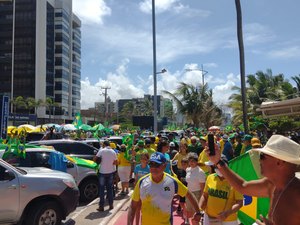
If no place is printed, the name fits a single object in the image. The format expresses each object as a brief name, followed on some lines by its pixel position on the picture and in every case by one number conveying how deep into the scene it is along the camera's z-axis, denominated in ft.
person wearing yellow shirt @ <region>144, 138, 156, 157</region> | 23.92
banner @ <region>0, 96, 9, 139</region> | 26.35
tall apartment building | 205.72
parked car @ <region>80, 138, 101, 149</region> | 32.36
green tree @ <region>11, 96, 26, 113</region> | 183.10
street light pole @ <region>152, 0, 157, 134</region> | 48.62
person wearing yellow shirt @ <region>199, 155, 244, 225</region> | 10.45
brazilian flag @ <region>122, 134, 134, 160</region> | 25.46
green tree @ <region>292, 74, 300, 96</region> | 63.44
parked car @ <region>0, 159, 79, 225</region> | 14.97
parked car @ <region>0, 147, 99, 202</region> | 20.47
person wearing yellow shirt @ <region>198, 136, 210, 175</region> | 16.17
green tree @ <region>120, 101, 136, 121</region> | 273.97
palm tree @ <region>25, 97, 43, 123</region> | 189.13
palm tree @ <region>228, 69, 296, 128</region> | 61.23
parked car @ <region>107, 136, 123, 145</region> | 42.23
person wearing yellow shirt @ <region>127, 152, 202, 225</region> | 9.35
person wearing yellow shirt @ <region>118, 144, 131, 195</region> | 24.89
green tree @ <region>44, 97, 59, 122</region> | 200.24
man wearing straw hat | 5.37
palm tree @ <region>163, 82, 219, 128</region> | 70.24
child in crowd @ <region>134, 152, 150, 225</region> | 17.26
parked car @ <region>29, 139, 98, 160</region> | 27.26
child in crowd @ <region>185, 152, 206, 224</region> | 15.15
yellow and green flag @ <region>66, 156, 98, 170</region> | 23.72
